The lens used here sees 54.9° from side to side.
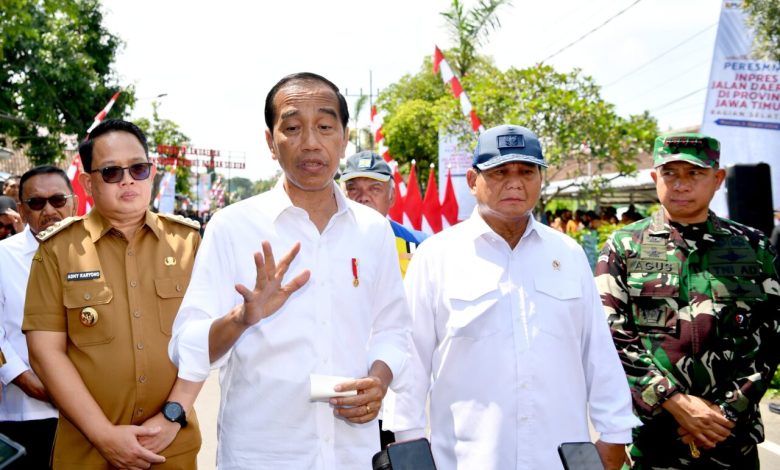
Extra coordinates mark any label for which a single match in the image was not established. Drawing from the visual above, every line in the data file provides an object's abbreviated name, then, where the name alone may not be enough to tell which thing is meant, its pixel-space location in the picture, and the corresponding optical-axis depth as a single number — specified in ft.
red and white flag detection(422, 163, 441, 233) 38.40
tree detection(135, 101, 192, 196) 141.71
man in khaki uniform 8.59
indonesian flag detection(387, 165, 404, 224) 36.76
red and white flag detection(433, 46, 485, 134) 40.96
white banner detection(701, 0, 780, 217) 25.45
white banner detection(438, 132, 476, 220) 43.55
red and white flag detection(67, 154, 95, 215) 28.09
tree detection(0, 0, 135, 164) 69.10
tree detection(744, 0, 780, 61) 26.68
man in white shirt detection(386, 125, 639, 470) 8.96
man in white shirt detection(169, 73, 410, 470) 7.30
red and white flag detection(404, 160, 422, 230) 37.06
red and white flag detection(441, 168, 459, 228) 39.42
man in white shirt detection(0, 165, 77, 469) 11.45
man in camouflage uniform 10.31
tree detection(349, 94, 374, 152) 169.28
